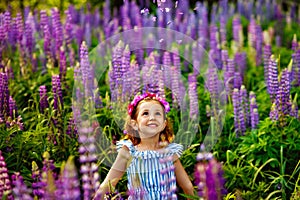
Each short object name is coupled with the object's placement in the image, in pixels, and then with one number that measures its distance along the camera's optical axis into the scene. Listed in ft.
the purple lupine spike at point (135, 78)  16.63
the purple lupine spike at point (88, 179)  9.75
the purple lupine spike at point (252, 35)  23.91
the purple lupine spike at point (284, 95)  16.03
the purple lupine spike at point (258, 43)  22.77
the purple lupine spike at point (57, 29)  19.90
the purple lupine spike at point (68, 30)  21.22
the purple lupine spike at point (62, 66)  18.45
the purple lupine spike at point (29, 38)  19.90
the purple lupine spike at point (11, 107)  15.34
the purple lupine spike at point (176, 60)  19.10
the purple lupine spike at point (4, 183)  10.77
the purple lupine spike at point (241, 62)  21.11
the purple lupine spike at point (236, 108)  16.66
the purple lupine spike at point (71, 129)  15.20
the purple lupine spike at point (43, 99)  15.86
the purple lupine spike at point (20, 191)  9.78
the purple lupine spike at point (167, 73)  17.84
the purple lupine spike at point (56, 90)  15.43
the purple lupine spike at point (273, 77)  16.33
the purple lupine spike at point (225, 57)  19.71
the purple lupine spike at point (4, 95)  14.98
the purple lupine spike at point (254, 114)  16.35
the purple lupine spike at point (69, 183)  9.12
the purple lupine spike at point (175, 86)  17.20
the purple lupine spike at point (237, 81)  18.81
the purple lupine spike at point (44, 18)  21.03
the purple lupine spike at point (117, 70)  16.44
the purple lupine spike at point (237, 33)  24.32
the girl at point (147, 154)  12.74
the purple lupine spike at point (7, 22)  19.11
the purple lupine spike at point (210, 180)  9.44
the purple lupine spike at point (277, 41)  25.16
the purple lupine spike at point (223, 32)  23.69
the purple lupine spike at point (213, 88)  17.33
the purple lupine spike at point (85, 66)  16.40
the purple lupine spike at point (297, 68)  19.29
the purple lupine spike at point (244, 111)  16.66
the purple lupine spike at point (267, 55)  19.51
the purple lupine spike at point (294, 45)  19.79
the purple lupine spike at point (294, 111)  16.24
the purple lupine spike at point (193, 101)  16.63
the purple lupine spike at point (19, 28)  19.61
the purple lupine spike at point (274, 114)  15.92
